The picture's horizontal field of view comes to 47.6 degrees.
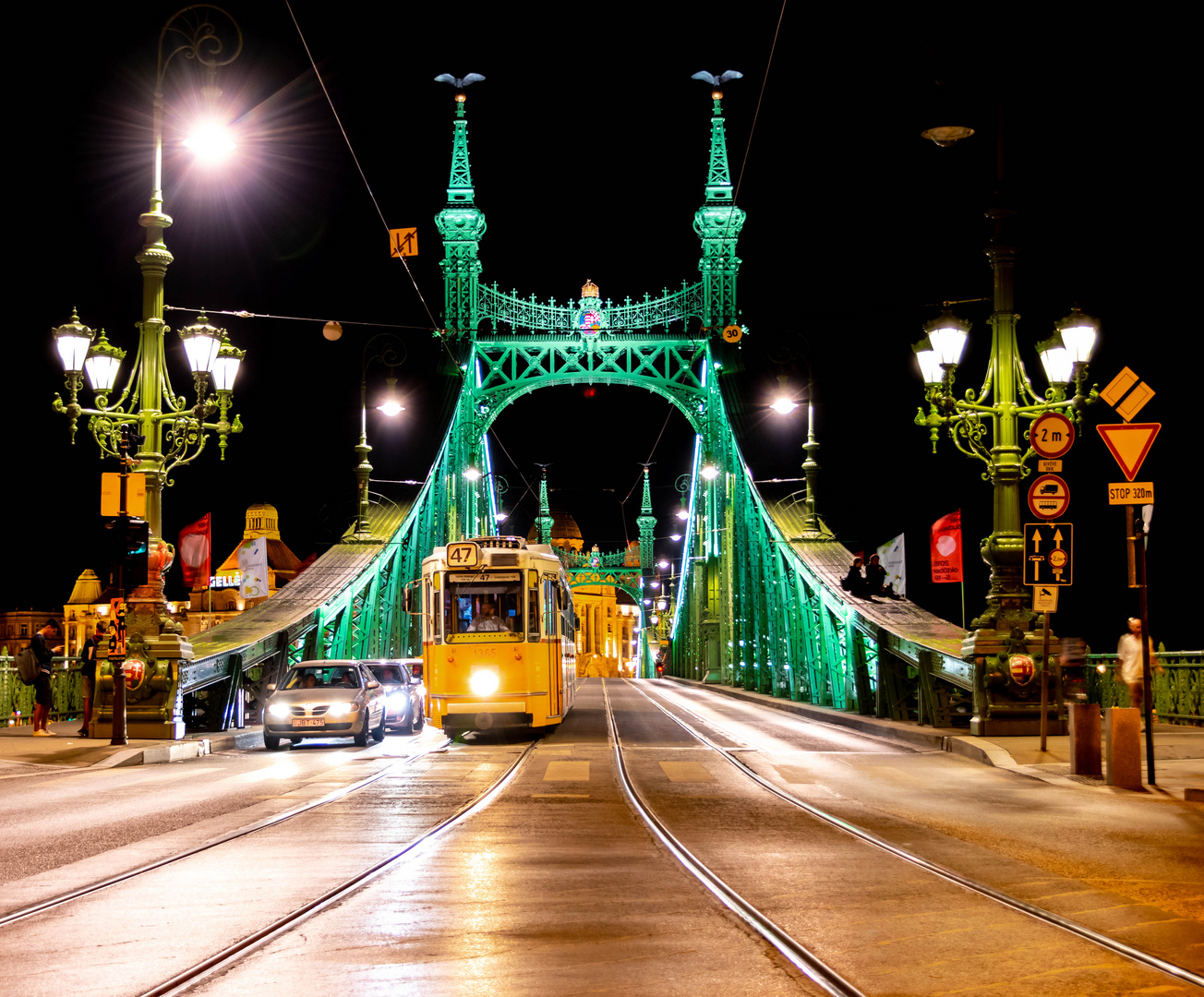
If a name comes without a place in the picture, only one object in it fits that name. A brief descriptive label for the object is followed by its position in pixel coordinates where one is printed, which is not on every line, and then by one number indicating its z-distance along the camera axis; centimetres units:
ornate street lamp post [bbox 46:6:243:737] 1800
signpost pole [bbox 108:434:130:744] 1753
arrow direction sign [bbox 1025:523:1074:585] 1606
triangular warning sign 1417
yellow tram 2127
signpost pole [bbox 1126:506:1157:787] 1341
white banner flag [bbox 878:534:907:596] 2764
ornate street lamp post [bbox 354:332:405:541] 3053
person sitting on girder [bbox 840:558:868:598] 2398
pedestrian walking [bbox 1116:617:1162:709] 1728
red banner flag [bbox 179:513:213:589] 2602
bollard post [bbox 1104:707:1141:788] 1328
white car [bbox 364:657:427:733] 2422
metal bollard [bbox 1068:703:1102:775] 1406
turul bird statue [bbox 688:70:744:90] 4466
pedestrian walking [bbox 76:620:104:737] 1964
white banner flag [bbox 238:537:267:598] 2647
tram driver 2141
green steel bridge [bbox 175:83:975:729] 2298
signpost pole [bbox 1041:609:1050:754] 1659
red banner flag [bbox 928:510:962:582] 2666
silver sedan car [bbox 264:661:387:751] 2016
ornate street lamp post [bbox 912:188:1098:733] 1755
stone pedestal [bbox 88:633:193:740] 1903
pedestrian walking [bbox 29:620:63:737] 2006
